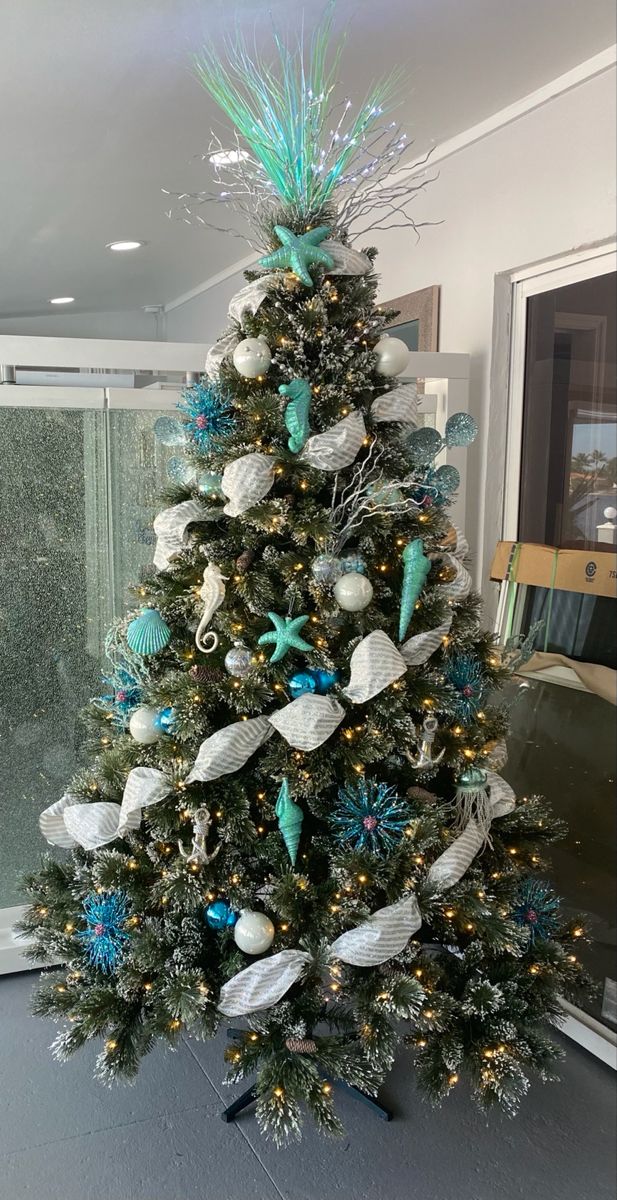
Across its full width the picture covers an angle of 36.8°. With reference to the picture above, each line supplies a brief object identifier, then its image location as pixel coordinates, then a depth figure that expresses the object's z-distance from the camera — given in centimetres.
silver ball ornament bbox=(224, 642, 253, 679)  152
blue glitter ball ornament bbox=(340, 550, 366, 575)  151
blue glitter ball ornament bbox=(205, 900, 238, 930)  152
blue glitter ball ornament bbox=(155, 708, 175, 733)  154
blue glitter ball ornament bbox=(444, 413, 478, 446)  169
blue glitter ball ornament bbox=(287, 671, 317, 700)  151
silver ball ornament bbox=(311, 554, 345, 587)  149
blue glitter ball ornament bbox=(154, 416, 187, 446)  167
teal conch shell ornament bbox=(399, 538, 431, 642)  150
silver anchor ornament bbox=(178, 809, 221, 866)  150
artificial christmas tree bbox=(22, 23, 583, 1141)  148
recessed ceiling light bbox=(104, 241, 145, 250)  392
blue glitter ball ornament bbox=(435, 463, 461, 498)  164
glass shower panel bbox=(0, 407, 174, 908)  224
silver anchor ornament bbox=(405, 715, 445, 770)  154
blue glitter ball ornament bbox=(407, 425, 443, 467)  165
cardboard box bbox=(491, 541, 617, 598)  213
